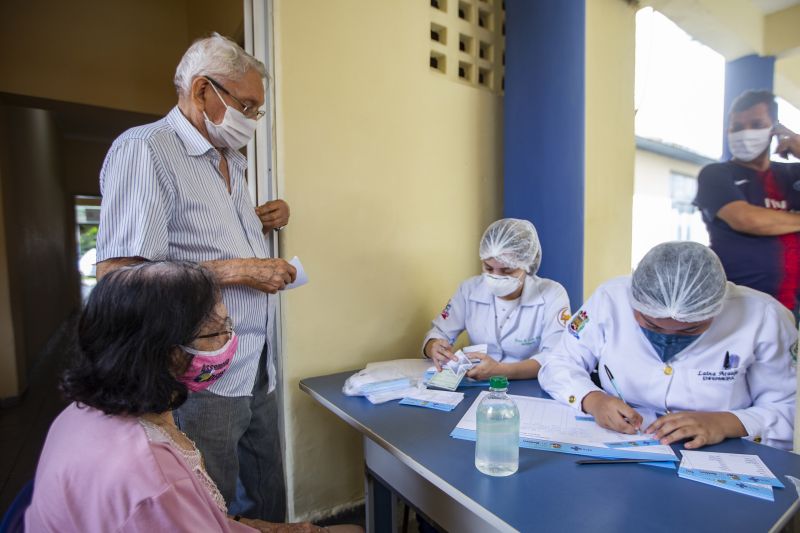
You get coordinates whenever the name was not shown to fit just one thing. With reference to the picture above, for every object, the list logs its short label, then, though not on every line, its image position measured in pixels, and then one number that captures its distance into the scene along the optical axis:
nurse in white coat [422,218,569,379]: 1.91
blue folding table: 0.90
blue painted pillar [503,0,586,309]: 2.26
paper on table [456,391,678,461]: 1.22
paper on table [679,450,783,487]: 1.04
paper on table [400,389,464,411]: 1.49
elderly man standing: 1.16
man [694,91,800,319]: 1.83
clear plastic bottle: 1.08
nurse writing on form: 1.22
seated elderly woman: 0.70
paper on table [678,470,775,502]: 0.98
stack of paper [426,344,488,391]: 1.67
